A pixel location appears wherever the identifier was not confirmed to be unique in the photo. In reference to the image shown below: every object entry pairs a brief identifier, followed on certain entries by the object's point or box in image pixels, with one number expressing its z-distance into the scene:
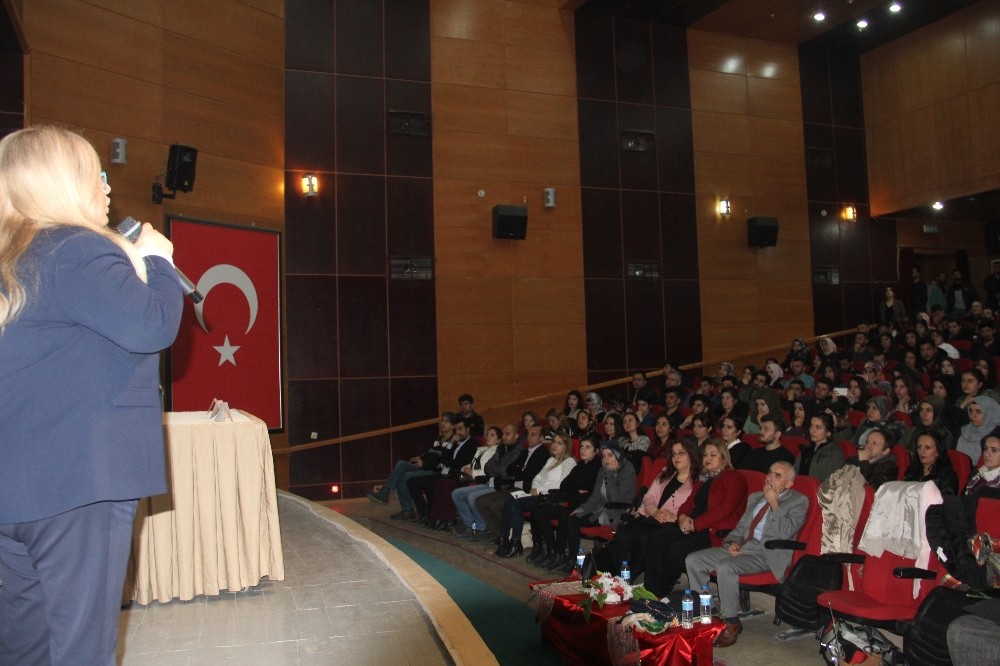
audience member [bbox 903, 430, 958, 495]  4.77
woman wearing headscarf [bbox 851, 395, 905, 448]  6.38
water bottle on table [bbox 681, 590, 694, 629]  3.75
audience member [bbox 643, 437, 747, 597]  4.98
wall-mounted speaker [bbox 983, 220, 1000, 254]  13.63
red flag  8.70
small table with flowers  3.56
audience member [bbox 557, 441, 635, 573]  6.05
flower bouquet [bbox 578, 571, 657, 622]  4.19
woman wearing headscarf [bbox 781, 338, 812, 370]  10.54
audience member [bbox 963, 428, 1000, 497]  4.46
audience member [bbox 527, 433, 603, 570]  6.22
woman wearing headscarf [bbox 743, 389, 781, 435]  7.50
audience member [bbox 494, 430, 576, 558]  6.66
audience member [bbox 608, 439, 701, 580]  5.35
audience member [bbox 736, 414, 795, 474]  5.80
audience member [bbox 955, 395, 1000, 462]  5.91
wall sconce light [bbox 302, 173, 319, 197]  9.83
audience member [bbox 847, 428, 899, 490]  4.98
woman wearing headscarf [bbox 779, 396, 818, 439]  6.85
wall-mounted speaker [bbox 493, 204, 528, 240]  10.66
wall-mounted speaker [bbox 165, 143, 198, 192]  8.22
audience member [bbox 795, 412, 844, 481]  5.49
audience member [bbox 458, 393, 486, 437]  9.29
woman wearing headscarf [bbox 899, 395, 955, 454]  5.88
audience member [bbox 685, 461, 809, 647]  4.49
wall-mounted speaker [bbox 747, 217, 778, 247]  12.07
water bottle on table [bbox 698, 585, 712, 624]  3.79
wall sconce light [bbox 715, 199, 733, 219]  12.07
